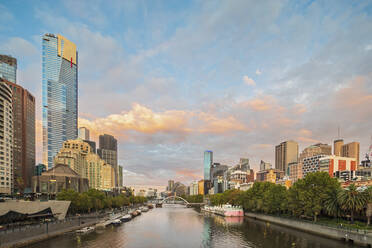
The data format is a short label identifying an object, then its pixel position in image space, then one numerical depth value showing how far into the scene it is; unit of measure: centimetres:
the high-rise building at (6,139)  14012
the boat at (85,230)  8538
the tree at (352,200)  7319
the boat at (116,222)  11270
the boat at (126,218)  13075
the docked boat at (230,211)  16175
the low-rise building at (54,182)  18062
